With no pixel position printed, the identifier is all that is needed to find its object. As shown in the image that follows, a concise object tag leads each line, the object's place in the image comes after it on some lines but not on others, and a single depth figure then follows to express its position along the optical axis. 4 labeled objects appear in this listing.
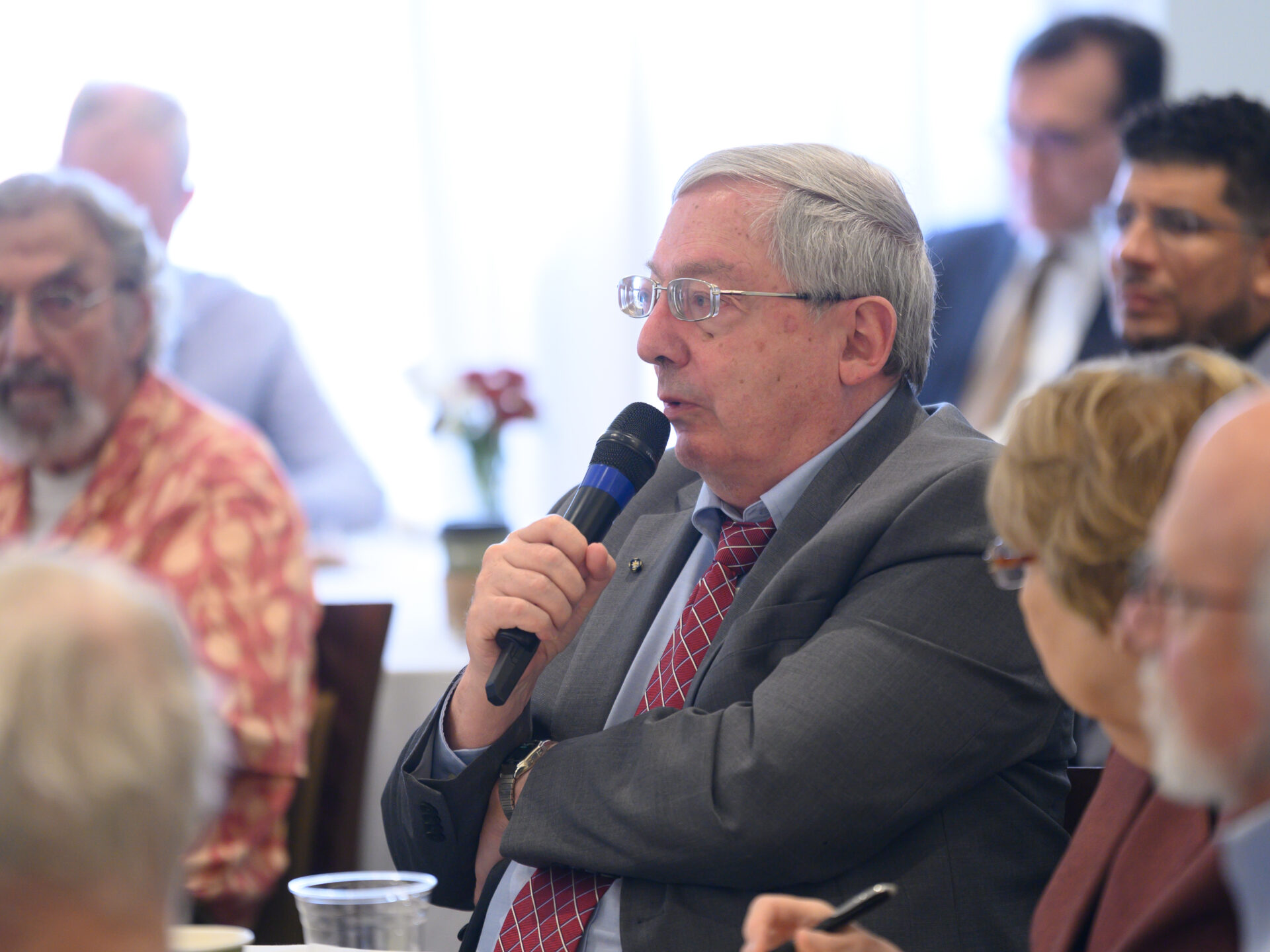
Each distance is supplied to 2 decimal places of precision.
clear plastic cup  4.28
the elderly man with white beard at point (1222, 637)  3.52
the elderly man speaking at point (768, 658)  4.35
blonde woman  4.16
